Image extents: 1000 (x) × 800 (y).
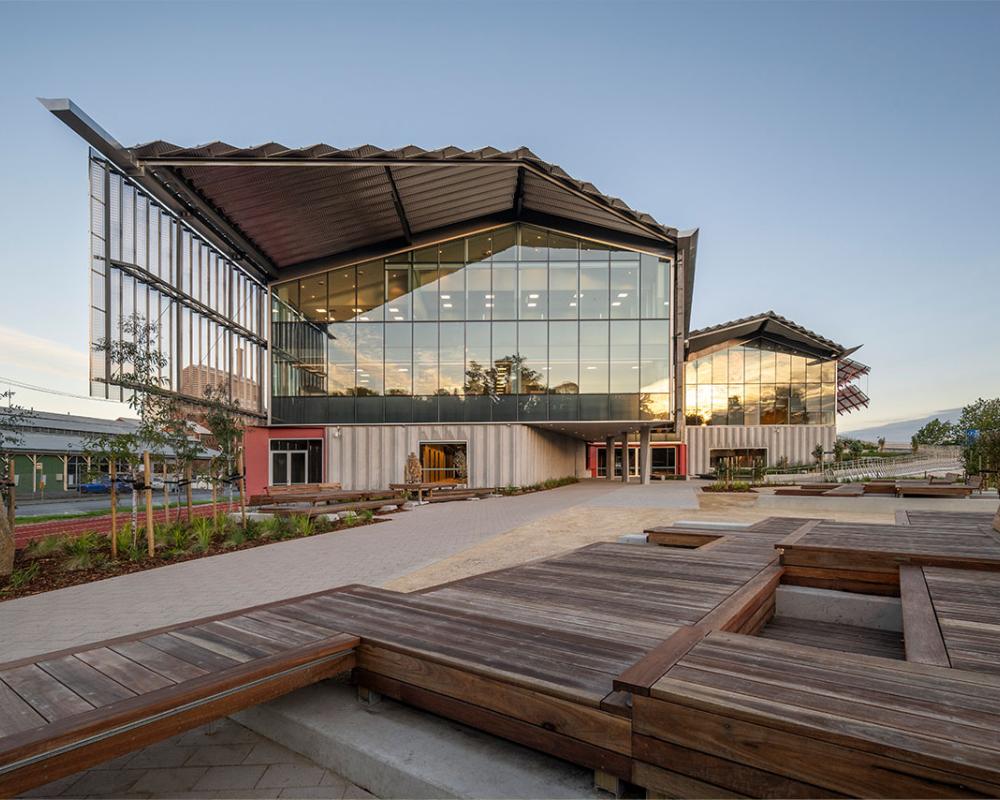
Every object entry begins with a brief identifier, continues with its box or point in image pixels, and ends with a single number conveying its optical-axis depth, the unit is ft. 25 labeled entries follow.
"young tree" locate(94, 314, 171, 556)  31.37
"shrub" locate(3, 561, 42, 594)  23.08
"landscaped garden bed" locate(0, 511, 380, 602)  24.47
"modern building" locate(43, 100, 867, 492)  76.38
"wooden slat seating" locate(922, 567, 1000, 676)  8.60
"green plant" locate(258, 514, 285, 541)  36.45
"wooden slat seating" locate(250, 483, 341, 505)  54.29
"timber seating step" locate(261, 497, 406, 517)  43.57
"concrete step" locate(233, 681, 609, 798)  7.49
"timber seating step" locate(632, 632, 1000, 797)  5.29
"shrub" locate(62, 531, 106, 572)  26.73
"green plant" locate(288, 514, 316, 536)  38.06
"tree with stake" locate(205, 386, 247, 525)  38.19
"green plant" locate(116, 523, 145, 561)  28.27
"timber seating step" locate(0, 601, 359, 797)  6.61
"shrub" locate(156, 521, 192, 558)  30.12
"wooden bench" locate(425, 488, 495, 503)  66.13
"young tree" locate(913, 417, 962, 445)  170.70
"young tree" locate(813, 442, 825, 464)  109.70
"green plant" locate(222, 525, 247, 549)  33.01
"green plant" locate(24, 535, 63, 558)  28.63
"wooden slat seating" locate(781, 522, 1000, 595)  15.81
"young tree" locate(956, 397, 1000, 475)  63.41
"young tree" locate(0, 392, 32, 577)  24.56
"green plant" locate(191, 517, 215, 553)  31.42
